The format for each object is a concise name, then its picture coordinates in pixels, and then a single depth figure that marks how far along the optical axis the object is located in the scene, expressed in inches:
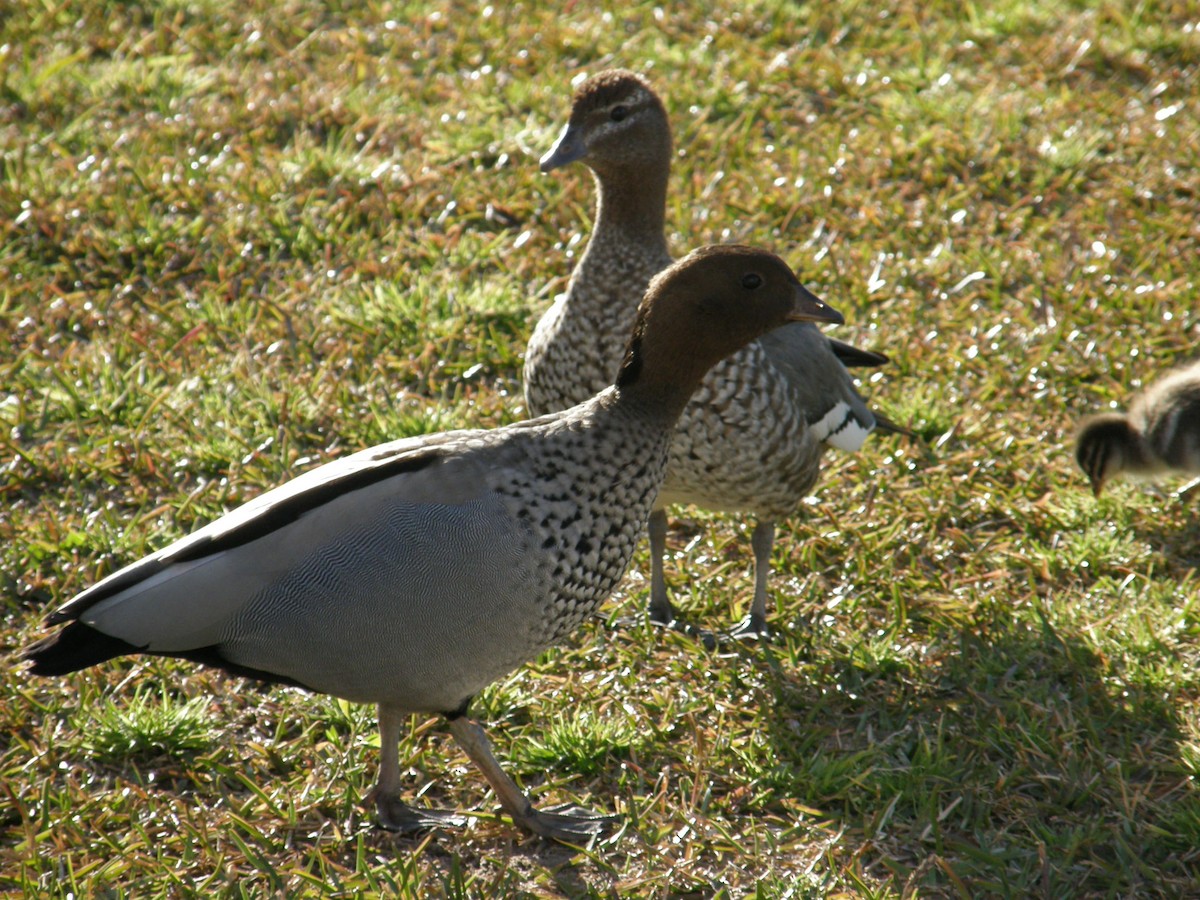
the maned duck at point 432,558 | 243.6
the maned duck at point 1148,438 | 349.1
